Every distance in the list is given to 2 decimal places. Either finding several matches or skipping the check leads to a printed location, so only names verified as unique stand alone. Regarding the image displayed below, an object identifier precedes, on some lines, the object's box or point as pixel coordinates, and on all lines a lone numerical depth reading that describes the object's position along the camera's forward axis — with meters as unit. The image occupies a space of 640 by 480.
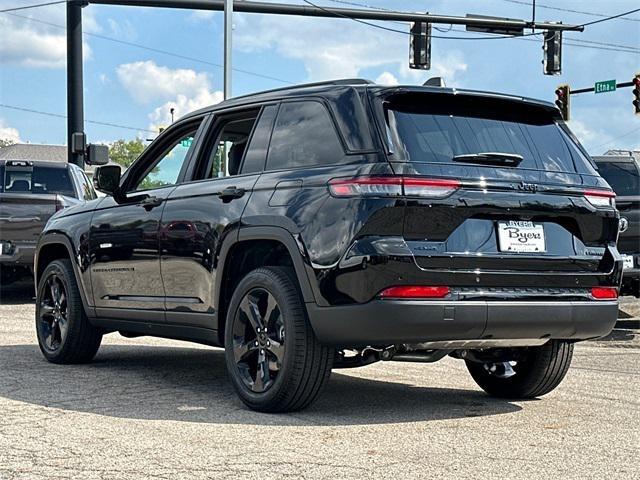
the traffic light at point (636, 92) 30.62
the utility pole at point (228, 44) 21.77
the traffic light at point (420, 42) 24.38
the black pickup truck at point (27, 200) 14.26
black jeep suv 5.66
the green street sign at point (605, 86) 33.09
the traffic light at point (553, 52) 26.17
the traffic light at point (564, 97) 33.38
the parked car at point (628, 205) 12.46
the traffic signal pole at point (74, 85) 24.22
